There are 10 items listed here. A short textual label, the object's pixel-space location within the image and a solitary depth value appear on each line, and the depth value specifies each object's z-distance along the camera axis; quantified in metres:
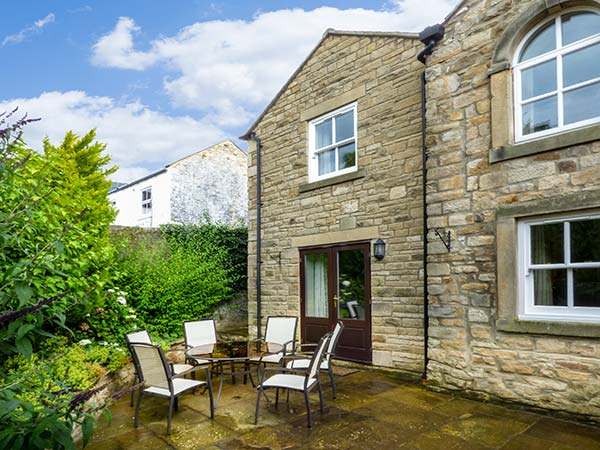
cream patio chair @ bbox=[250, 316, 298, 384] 6.51
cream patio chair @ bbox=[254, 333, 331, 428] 4.37
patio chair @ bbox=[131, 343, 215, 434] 4.39
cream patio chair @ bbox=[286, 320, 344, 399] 5.27
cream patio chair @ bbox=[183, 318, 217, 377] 6.53
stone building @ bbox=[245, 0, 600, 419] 4.50
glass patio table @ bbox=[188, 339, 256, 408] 5.99
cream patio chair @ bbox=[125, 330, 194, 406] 5.39
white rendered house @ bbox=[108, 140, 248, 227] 16.81
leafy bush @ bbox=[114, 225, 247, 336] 8.33
